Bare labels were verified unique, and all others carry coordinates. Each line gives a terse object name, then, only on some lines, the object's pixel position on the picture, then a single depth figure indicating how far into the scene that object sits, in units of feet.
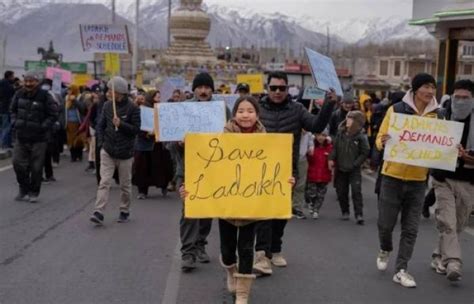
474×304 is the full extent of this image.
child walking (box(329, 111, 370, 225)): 37.04
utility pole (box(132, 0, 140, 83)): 157.37
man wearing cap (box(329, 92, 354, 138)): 44.34
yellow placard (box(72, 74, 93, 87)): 82.64
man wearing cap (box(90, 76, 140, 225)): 32.58
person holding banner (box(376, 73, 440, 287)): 23.71
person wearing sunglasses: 24.01
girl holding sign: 20.10
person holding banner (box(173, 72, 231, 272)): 24.75
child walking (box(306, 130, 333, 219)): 38.45
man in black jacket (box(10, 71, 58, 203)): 38.22
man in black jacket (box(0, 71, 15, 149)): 61.82
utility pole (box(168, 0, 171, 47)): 219.41
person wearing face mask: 24.08
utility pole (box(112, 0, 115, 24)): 155.75
